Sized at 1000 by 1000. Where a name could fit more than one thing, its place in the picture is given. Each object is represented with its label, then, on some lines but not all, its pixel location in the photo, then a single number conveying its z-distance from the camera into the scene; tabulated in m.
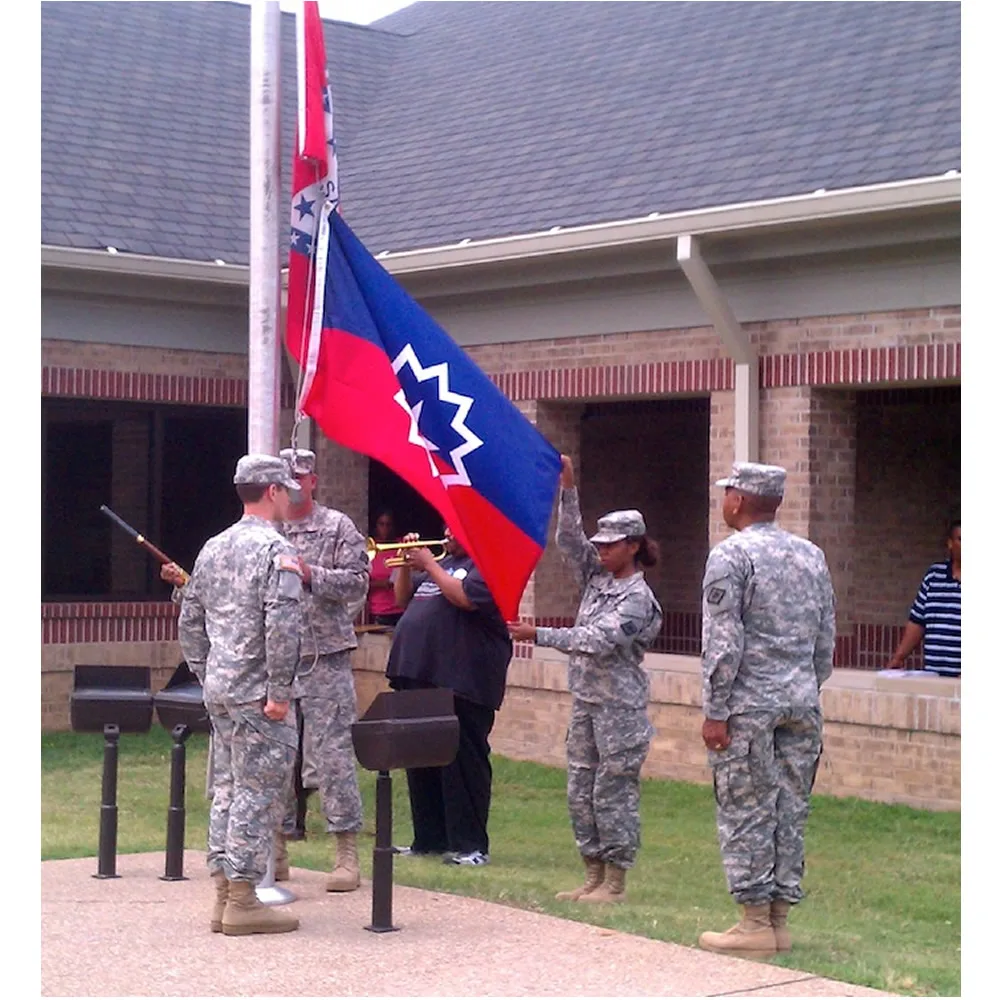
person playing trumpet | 9.48
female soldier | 8.24
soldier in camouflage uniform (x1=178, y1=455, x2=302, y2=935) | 7.32
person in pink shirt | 14.21
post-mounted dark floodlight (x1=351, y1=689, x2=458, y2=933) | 7.55
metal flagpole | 8.12
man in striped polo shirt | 11.41
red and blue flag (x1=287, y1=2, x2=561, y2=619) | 8.11
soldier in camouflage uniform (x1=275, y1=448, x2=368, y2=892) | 8.57
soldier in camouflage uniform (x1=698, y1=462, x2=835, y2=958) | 7.15
